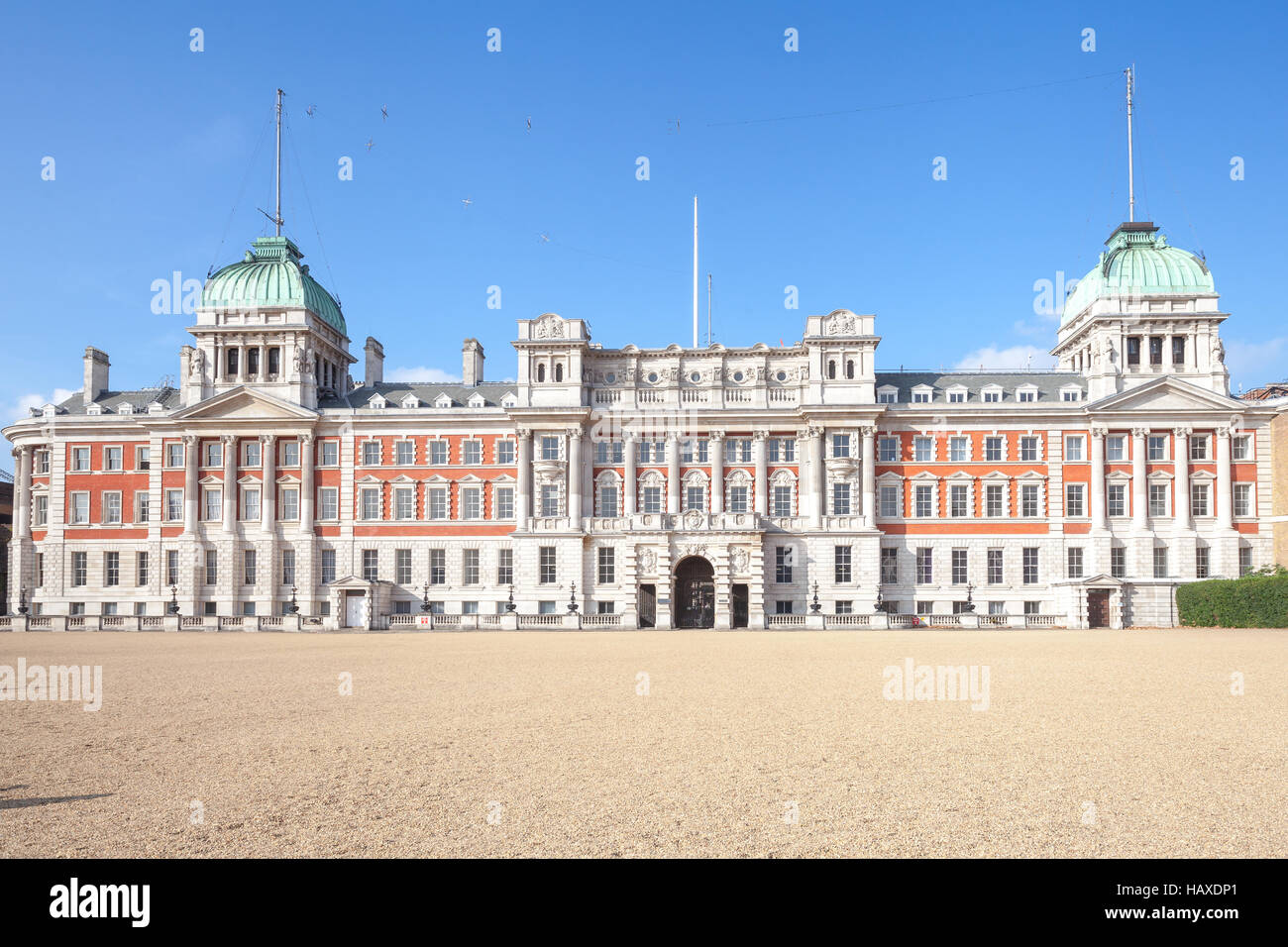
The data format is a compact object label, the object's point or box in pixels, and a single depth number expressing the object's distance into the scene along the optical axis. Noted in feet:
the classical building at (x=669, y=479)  197.77
